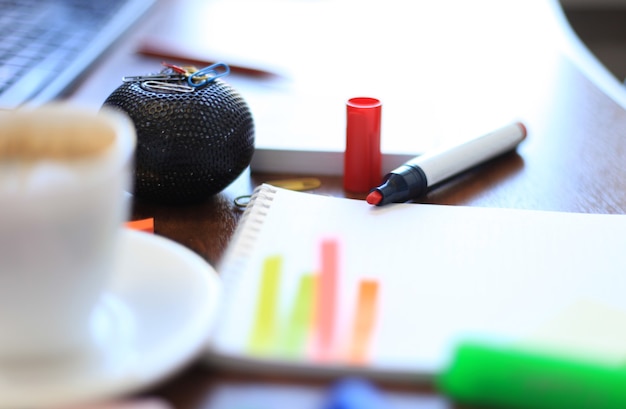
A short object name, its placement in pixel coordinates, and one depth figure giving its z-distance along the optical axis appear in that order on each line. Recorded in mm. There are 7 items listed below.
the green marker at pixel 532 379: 611
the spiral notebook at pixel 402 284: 633
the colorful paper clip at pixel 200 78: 737
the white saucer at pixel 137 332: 603
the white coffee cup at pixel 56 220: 592
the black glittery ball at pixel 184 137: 723
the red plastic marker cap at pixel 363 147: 757
